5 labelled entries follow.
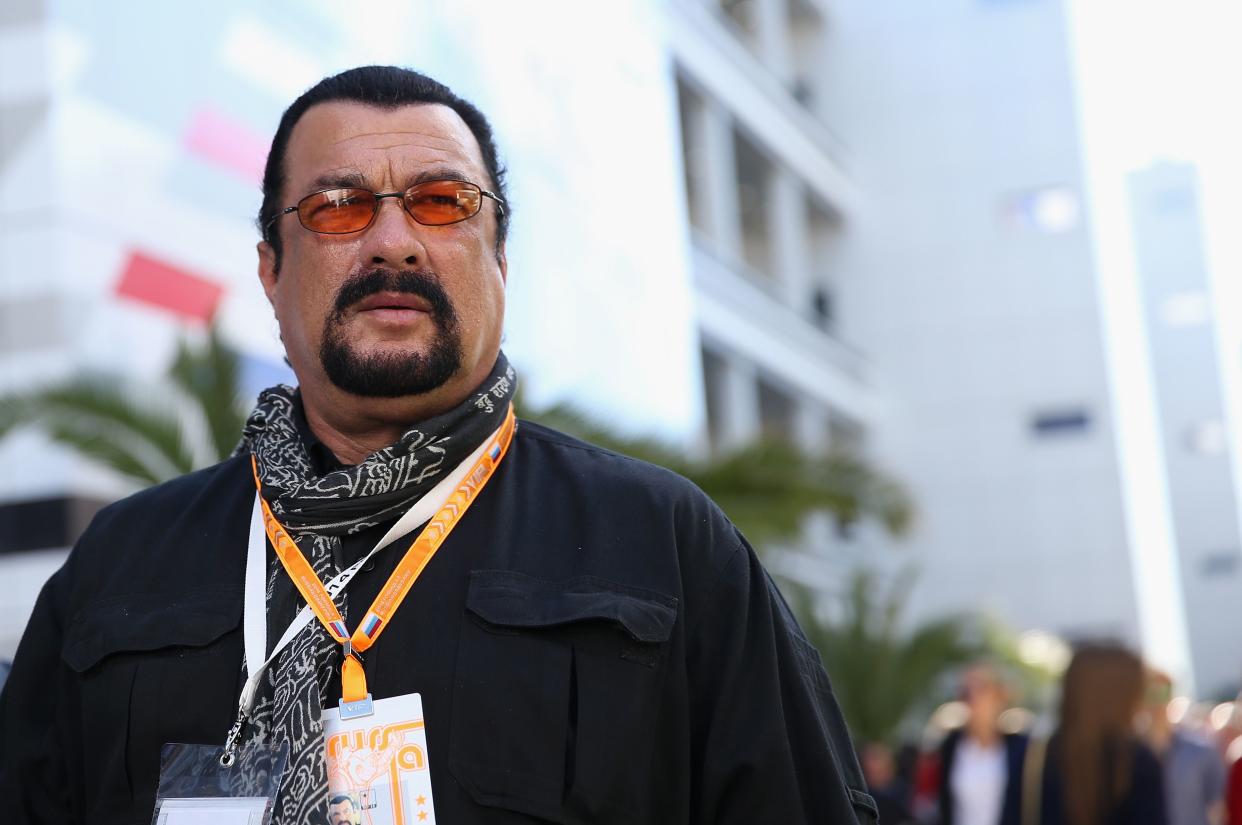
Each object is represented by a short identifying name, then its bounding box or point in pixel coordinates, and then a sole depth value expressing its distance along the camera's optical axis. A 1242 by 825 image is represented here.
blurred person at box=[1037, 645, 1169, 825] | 5.94
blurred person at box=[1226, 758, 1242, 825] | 5.12
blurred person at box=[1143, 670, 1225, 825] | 7.46
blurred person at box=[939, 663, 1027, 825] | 7.74
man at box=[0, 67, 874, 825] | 2.33
